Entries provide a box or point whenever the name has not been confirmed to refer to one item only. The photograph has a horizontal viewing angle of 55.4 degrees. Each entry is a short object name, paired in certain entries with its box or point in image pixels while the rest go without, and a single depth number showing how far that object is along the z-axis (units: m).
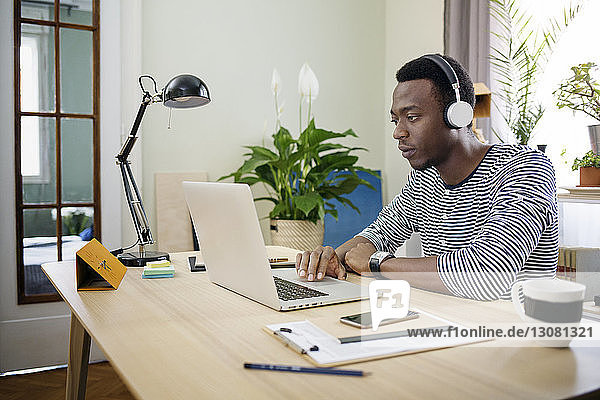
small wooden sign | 1.35
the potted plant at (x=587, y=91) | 2.31
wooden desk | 0.71
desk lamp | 1.71
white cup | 0.85
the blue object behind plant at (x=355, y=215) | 3.45
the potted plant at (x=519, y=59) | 2.66
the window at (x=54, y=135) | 2.71
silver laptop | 1.10
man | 1.27
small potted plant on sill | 2.22
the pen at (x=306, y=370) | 0.76
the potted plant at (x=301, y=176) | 2.92
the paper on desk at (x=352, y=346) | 0.82
